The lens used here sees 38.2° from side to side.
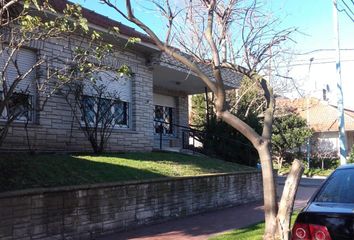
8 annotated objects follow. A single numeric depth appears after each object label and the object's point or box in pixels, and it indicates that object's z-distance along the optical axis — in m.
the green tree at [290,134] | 34.28
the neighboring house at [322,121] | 36.91
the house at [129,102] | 12.77
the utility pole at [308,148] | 35.47
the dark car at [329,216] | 4.55
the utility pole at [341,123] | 18.45
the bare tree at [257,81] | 7.63
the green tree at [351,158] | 26.75
